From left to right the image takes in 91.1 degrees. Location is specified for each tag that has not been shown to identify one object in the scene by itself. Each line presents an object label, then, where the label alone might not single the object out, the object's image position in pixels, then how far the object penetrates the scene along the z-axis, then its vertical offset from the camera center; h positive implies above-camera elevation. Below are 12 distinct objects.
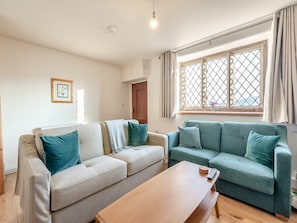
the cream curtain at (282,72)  1.80 +0.44
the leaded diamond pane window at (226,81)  2.37 +0.48
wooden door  4.05 +0.15
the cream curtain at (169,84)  3.17 +0.50
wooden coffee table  0.90 -0.68
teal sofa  1.45 -0.69
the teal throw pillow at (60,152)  1.43 -0.46
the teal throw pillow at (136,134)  2.45 -0.46
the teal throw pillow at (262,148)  1.71 -0.51
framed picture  3.00 +0.36
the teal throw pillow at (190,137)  2.40 -0.51
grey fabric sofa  1.13 -0.68
